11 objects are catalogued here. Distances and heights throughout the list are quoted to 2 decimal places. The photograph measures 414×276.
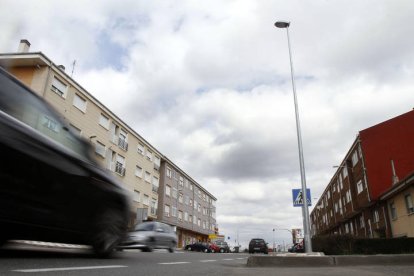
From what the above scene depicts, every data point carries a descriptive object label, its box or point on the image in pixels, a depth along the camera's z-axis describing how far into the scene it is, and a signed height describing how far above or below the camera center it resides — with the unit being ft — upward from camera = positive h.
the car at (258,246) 119.75 +5.47
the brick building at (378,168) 103.45 +27.11
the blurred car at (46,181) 12.42 +2.91
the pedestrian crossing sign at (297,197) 43.17 +7.38
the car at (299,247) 122.62 +5.55
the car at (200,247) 126.82 +5.28
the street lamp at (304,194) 36.88 +7.32
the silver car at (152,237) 50.36 +3.42
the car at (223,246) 135.15 +6.16
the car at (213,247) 129.08 +5.25
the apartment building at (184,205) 173.47 +29.88
